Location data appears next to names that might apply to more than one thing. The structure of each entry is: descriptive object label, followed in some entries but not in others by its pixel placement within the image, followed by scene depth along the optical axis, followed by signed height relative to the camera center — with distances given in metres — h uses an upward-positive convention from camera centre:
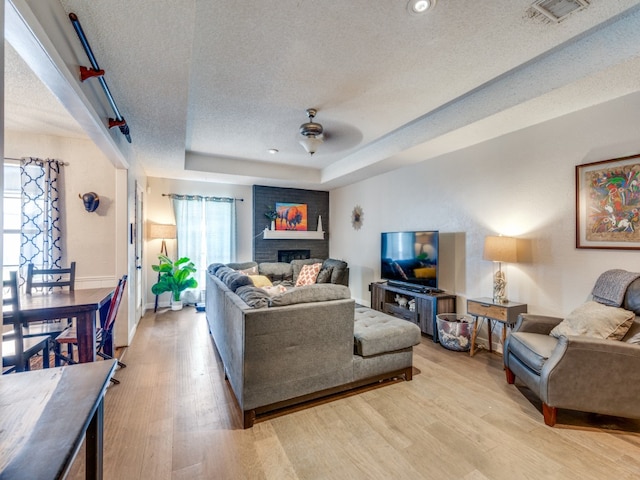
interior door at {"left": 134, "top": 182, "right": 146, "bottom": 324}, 4.23 -0.11
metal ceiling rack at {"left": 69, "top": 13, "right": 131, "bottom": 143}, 1.58 +1.12
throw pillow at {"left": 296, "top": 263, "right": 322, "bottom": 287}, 5.28 -0.64
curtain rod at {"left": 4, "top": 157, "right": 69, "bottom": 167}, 3.28 +0.91
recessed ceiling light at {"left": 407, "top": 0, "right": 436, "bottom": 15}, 1.70 +1.39
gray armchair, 1.85 -0.90
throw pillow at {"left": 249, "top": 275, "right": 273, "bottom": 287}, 4.71 -0.67
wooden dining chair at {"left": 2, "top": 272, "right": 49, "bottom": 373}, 2.01 -0.59
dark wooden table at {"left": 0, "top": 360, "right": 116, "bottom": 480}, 0.59 -0.45
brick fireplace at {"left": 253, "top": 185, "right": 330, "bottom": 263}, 6.16 +0.47
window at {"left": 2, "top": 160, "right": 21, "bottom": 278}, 3.44 +0.26
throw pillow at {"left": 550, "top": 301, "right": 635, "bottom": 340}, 2.07 -0.62
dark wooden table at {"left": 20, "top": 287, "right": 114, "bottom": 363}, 2.09 -0.53
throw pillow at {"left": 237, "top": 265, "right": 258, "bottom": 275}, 5.15 -0.55
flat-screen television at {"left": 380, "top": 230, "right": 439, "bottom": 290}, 3.86 -0.27
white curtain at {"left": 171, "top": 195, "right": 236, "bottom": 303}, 5.64 +0.18
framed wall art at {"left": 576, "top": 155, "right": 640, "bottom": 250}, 2.39 +0.31
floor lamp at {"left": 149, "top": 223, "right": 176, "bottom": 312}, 5.09 +0.14
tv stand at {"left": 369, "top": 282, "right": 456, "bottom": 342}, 3.67 -0.88
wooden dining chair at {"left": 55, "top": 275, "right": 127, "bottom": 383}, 2.46 -0.82
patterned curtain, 3.31 +0.33
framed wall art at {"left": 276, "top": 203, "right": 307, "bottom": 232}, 6.32 +0.53
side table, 2.94 -0.76
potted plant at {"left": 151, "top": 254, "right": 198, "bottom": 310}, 5.04 -0.68
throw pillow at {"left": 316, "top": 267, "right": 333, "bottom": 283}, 5.11 -0.64
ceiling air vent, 1.72 +1.40
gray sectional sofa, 2.01 -0.83
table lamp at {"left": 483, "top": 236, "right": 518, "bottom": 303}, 3.03 -0.16
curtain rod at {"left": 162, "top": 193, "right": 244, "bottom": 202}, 5.54 +0.87
